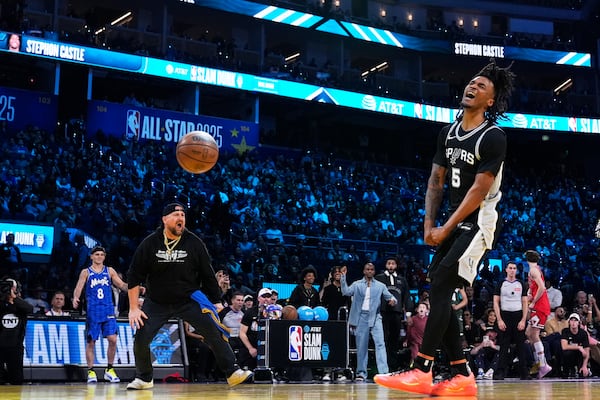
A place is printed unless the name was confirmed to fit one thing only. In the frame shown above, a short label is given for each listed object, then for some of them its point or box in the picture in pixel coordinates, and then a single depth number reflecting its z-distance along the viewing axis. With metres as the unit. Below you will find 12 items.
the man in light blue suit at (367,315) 13.45
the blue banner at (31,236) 19.30
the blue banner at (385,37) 35.22
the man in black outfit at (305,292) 13.79
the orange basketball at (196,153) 10.59
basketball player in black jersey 5.62
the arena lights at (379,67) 42.31
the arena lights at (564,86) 44.97
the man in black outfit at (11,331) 11.37
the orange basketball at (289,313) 12.95
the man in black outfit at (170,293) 7.85
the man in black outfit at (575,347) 16.25
